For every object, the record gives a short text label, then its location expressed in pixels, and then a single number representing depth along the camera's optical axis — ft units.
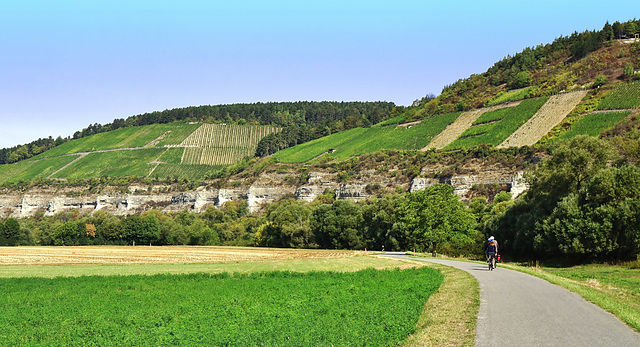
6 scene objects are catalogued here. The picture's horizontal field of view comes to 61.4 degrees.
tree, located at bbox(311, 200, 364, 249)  317.42
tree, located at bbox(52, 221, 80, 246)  412.16
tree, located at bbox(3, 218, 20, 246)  402.93
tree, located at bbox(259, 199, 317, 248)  342.23
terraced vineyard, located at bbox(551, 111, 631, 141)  414.90
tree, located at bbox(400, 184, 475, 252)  210.79
